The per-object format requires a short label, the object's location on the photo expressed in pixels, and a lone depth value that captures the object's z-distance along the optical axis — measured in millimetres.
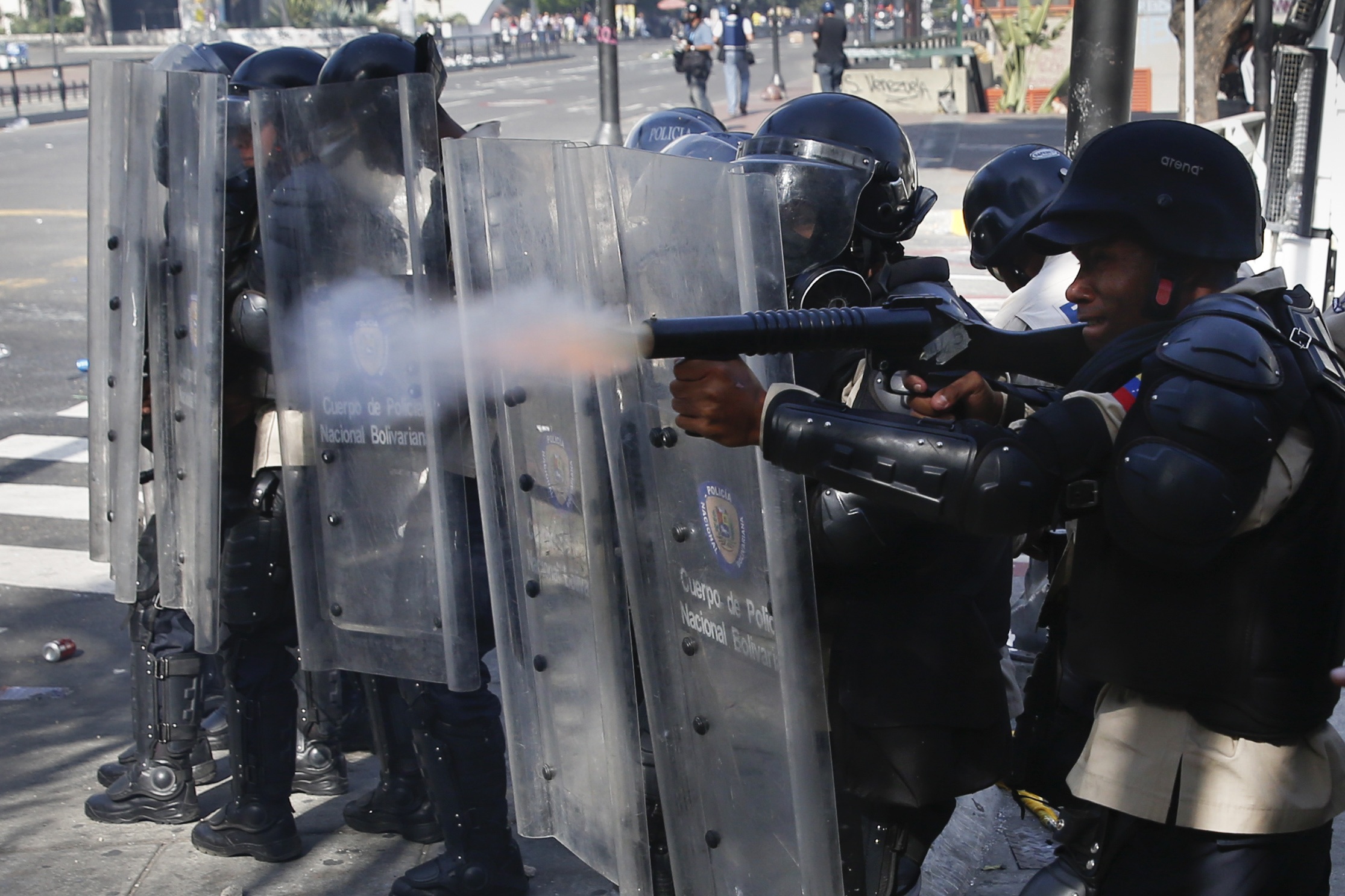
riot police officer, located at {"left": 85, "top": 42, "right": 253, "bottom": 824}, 4012
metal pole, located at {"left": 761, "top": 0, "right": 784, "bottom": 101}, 29406
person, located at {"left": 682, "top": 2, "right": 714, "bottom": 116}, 23266
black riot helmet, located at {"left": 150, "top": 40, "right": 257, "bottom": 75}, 3982
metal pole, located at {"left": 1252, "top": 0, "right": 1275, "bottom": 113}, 12625
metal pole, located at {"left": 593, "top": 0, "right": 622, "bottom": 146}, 15539
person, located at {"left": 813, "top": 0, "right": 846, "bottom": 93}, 22766
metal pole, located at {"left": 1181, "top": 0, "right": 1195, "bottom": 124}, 8422
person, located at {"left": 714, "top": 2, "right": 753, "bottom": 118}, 23781
